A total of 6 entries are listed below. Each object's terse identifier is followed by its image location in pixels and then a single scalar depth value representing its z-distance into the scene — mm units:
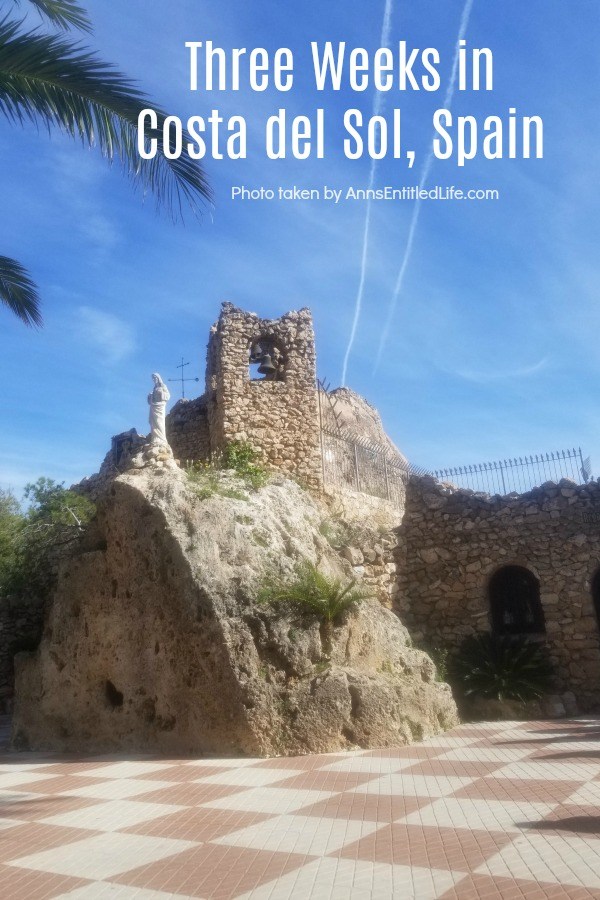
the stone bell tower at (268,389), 15797
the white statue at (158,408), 11273
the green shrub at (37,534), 13578
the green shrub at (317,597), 8719
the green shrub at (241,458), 14470
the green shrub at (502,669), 11156
